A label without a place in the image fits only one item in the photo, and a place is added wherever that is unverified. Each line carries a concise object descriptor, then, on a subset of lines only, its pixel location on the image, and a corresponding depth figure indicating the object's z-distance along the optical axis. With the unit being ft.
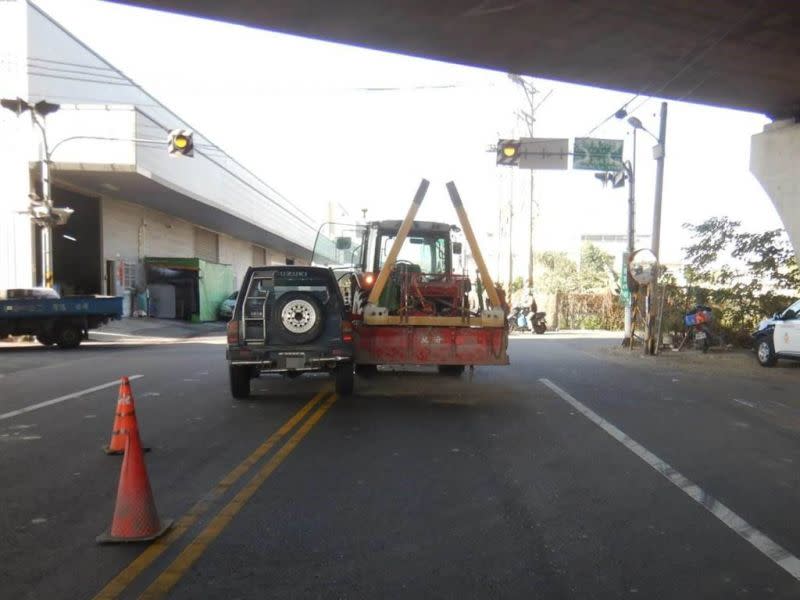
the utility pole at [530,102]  114.73
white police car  51.01
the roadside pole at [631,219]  72.38
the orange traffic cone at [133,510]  15.72
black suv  33.71
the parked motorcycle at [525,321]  104.63
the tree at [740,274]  65.51
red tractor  35.12
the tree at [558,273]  136.67
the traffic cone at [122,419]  17.93
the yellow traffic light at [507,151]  67.62
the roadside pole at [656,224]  64.08
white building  85.05
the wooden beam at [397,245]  36.37
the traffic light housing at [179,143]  61.31
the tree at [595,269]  138.40
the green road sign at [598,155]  73.15
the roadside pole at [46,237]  73.91
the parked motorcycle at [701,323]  66.74
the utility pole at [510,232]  128.88
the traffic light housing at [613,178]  74.54
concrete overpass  35.83
